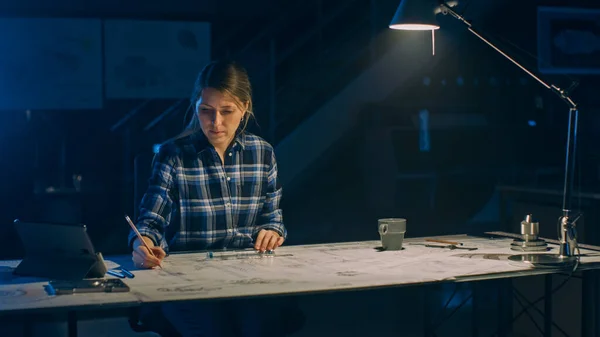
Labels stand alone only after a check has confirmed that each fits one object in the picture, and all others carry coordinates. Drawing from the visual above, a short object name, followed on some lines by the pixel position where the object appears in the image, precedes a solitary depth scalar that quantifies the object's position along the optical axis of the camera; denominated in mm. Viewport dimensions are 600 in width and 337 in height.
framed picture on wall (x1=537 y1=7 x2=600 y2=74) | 7445
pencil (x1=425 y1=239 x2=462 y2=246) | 2896
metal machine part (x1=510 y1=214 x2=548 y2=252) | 2799
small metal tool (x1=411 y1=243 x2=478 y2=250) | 2826
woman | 2738
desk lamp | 2598
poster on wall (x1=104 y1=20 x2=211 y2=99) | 6152
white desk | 2016
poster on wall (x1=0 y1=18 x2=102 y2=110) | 5895
